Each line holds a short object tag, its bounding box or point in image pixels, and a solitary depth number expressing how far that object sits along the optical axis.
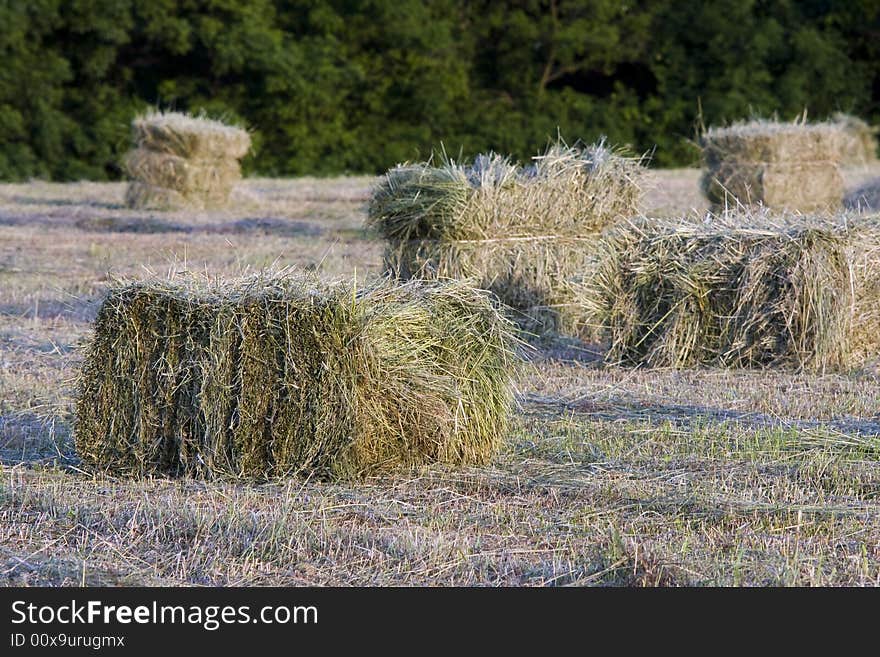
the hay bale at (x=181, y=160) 36.84
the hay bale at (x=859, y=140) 51.69
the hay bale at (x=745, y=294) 17.12
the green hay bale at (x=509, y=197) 19.37
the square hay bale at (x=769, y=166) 30.94
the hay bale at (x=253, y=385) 11.59
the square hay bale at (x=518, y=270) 19.42
